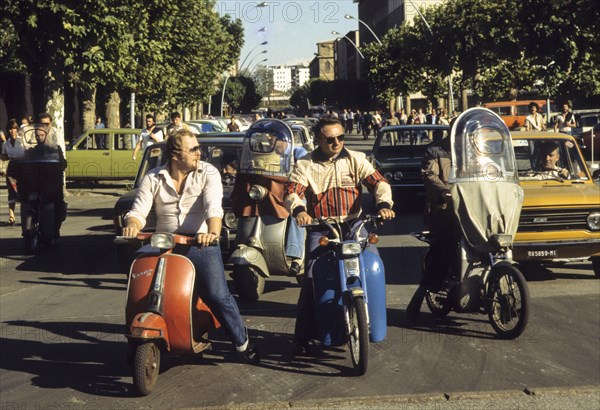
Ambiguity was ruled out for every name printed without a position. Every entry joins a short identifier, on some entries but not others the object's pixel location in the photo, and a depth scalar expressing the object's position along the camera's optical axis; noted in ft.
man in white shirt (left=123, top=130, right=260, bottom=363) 22.22
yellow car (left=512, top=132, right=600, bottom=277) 35.12
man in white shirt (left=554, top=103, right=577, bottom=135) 81.56
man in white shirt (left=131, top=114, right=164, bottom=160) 68.61
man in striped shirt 24.06
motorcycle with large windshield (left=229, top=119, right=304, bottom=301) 32.91
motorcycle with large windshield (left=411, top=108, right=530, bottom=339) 26.48
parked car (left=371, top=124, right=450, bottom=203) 65.57
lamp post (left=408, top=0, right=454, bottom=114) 147.88
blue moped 22.52
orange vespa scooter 21.25
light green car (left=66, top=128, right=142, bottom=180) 91.76
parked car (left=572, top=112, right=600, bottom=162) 113.70
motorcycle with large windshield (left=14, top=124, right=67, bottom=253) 47.80
